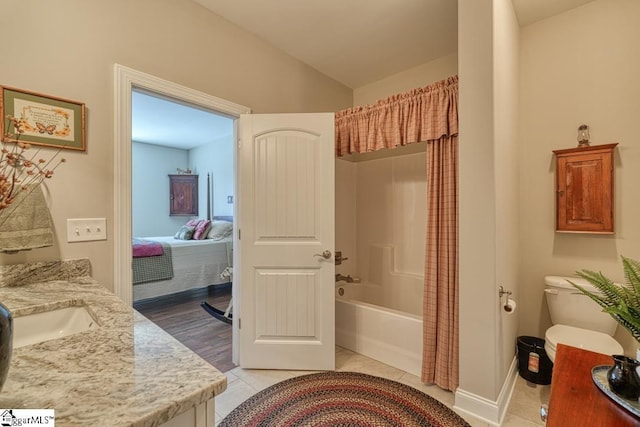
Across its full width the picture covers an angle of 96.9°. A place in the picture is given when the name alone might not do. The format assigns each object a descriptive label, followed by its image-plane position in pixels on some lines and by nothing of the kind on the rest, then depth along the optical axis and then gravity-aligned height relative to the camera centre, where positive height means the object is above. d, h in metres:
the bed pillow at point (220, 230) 4.85 -0.31
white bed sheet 3.70 -0.80
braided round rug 1.63 -1.20
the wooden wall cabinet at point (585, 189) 1.98 +0.18
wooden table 0.74 -0.54
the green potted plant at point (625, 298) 0.76 -0.24
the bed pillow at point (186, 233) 4.89 -0.36
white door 2.20 -0.15
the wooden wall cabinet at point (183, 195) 6.25 +0.39
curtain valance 1.90 +0.71
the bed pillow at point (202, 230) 4.82 -0.30
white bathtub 2.16 -0.94
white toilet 1.73 -0.74
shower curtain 1.87 -0.02
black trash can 1.97 -1.06
